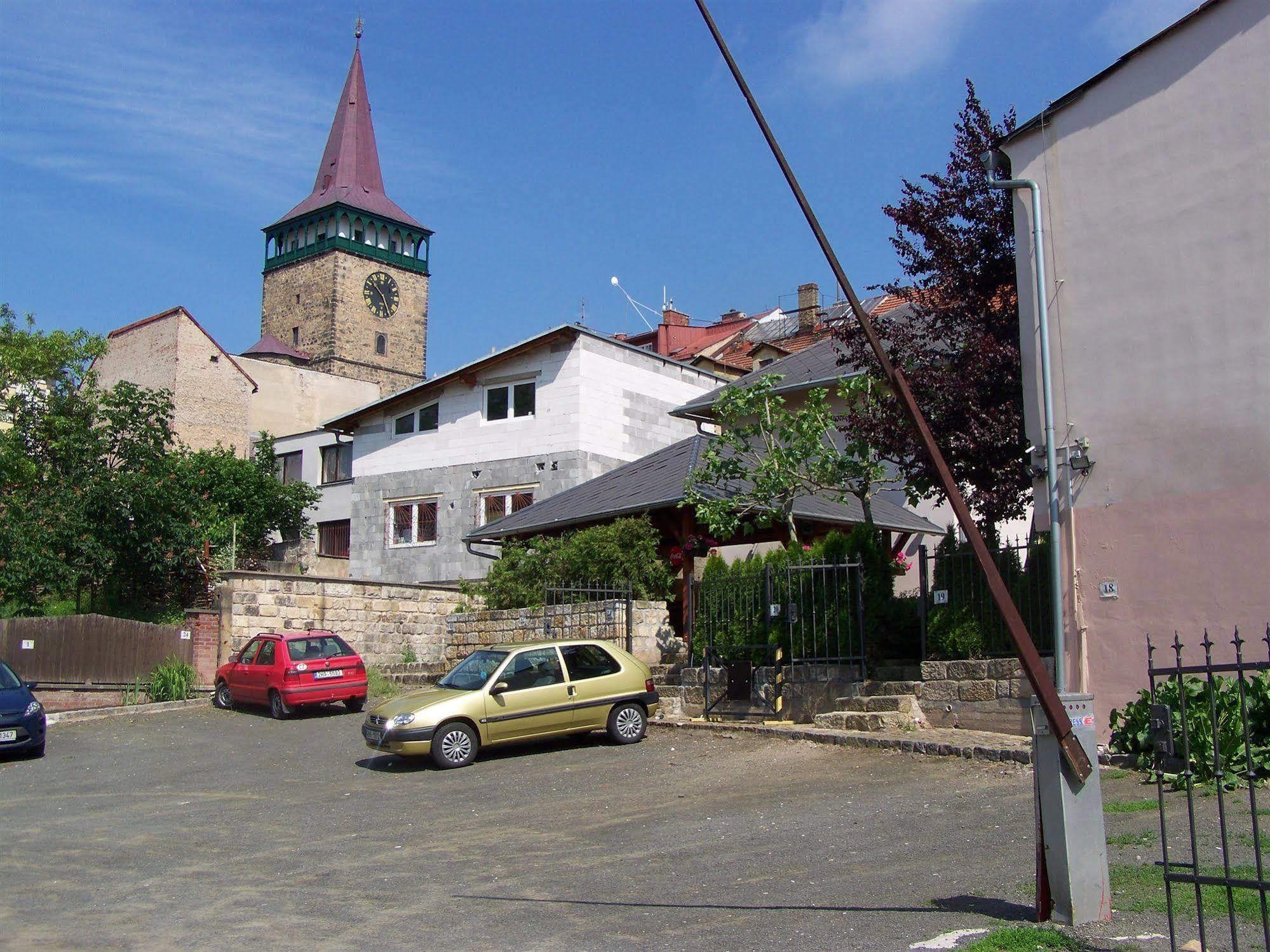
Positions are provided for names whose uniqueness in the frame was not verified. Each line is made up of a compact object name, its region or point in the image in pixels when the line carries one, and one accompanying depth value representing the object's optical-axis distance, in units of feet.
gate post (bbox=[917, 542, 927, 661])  49.37
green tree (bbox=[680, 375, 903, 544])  56.18
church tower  263.49
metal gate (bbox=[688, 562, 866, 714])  52.24
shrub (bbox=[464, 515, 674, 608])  68.28
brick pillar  81.20
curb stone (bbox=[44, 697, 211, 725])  69.51
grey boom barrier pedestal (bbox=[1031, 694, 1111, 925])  21.89
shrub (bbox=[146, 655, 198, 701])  77.30
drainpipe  45.88
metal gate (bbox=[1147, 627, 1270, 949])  17.72
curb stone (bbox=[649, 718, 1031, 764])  40.60
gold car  48.06
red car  66.18
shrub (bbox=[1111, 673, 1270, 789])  34.60
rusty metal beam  20.01
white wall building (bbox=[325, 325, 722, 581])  107.45
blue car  55.01
